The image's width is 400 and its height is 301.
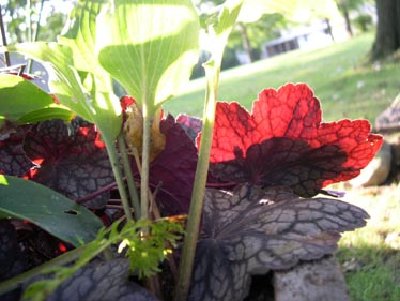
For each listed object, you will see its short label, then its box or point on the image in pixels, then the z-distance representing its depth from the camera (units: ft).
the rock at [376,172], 6.80
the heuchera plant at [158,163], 1.47
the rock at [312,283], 1.49
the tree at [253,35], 72.81
